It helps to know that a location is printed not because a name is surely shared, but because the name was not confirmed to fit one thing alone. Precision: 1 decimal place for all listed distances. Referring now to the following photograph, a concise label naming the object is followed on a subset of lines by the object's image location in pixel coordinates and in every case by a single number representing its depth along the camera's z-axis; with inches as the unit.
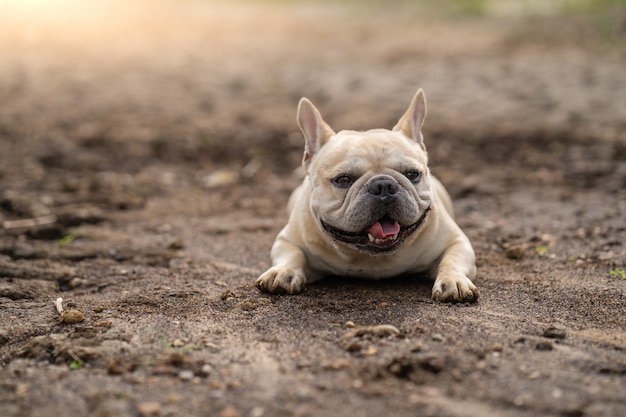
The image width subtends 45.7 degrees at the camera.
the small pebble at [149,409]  109.7
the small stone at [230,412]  107.6
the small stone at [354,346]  129.5
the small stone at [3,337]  141.4
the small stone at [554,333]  135.8
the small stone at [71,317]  150.3
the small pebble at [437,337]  133.6
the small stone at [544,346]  129.3
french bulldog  160.4
